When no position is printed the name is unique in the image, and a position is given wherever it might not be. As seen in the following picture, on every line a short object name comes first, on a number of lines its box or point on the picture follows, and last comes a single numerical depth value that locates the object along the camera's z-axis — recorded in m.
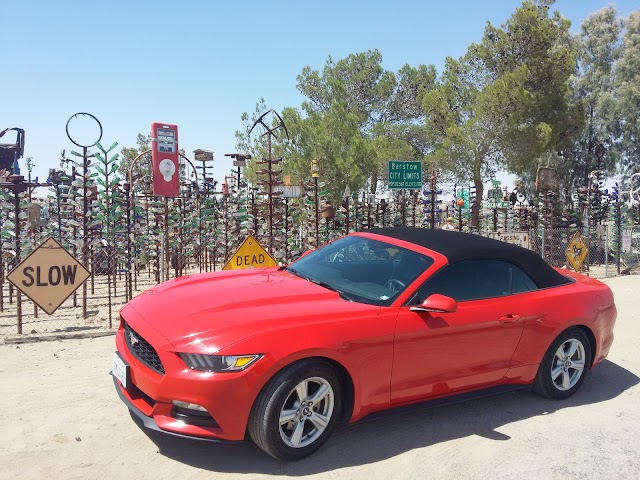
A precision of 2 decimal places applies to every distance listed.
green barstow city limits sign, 13.91
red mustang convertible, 3.13
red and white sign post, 8.24
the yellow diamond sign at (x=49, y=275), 6.71
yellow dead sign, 8.15
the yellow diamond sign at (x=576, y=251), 14.37
